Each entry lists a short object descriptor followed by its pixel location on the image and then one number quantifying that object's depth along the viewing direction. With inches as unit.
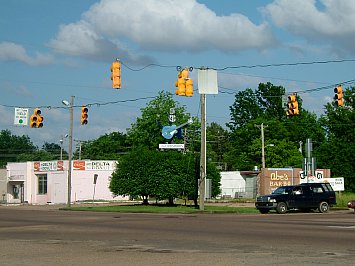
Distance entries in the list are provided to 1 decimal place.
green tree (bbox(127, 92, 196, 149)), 3740.2
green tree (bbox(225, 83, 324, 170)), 3858.3
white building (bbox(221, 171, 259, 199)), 3250.5
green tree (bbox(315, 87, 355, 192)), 3565.5
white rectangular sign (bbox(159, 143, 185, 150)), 2269.9
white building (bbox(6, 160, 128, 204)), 2920.8
